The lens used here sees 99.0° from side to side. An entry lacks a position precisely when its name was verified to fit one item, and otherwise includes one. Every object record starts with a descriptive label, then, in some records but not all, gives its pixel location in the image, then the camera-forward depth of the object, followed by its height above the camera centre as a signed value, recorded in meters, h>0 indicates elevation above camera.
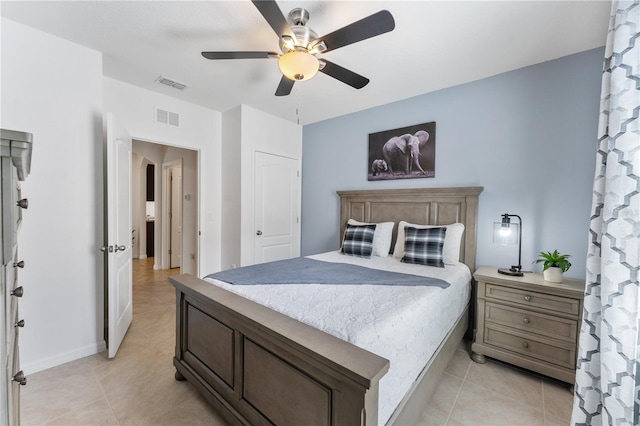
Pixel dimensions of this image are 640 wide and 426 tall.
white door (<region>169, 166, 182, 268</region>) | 5.26 -0.15
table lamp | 2.38 -0.25
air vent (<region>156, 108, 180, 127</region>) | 3.18 +1.00
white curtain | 1.11 -0.18
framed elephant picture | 3.06 +0.63
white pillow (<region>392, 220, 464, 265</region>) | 2.64 -0.36
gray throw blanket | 1.96 -0.56
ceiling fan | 1.42 +0.97
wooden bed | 1.00 -0.77
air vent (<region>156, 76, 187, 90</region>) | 2.81 +1.25
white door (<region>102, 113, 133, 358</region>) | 2.22 -0.28
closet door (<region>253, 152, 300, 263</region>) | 3.77 -0.07
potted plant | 2.07 -0.44
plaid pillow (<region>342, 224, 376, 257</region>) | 3.03 -0.41
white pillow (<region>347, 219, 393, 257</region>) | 3.09 -0.38
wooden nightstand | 1.94 -0.87
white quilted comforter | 1.23 -0.57
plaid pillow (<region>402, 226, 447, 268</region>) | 2.58 -0.39
